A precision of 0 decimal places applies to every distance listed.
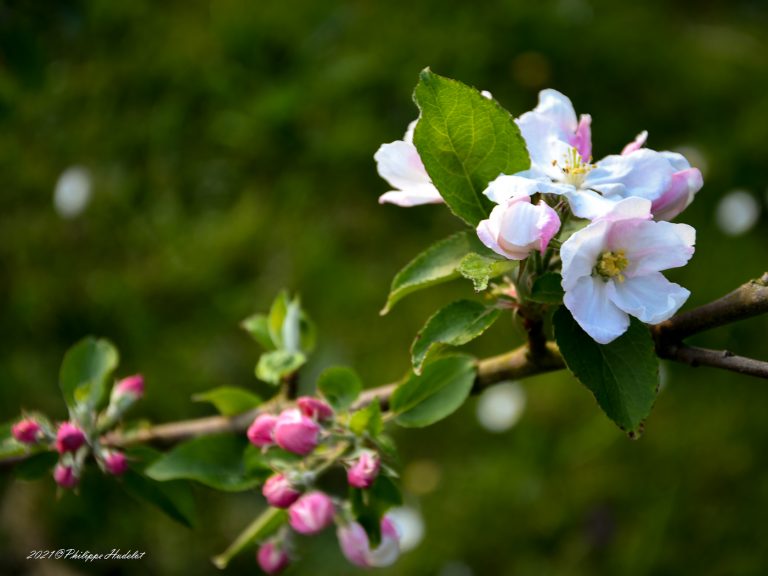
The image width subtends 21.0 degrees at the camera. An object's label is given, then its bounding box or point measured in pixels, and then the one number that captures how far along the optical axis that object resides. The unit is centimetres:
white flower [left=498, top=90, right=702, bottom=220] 52
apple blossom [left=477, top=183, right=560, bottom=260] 51
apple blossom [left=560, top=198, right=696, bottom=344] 51
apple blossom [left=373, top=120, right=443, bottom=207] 55
